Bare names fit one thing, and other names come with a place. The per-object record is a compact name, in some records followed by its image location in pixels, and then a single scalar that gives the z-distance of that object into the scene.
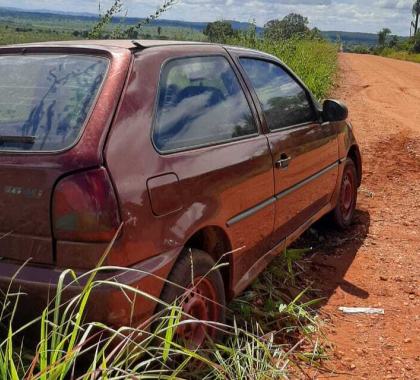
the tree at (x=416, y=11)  98.02
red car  2.29
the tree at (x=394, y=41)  80.03
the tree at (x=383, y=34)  102.88
